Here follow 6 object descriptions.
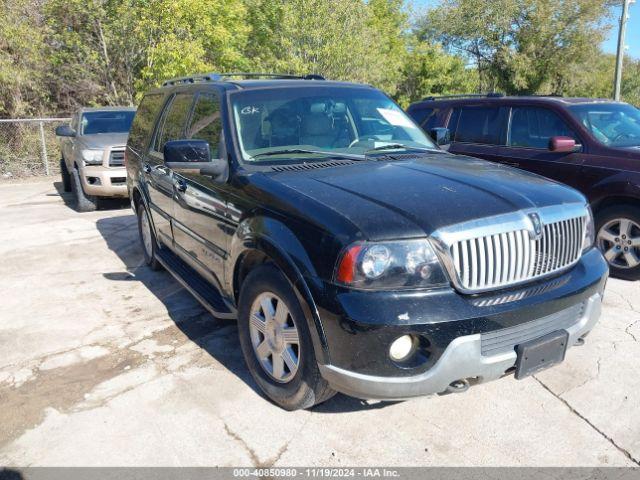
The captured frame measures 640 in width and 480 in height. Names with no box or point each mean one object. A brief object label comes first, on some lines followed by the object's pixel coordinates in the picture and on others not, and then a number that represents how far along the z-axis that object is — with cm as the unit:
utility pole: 1823
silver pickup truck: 909
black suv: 251
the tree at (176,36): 1373
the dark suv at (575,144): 538
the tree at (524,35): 2680
